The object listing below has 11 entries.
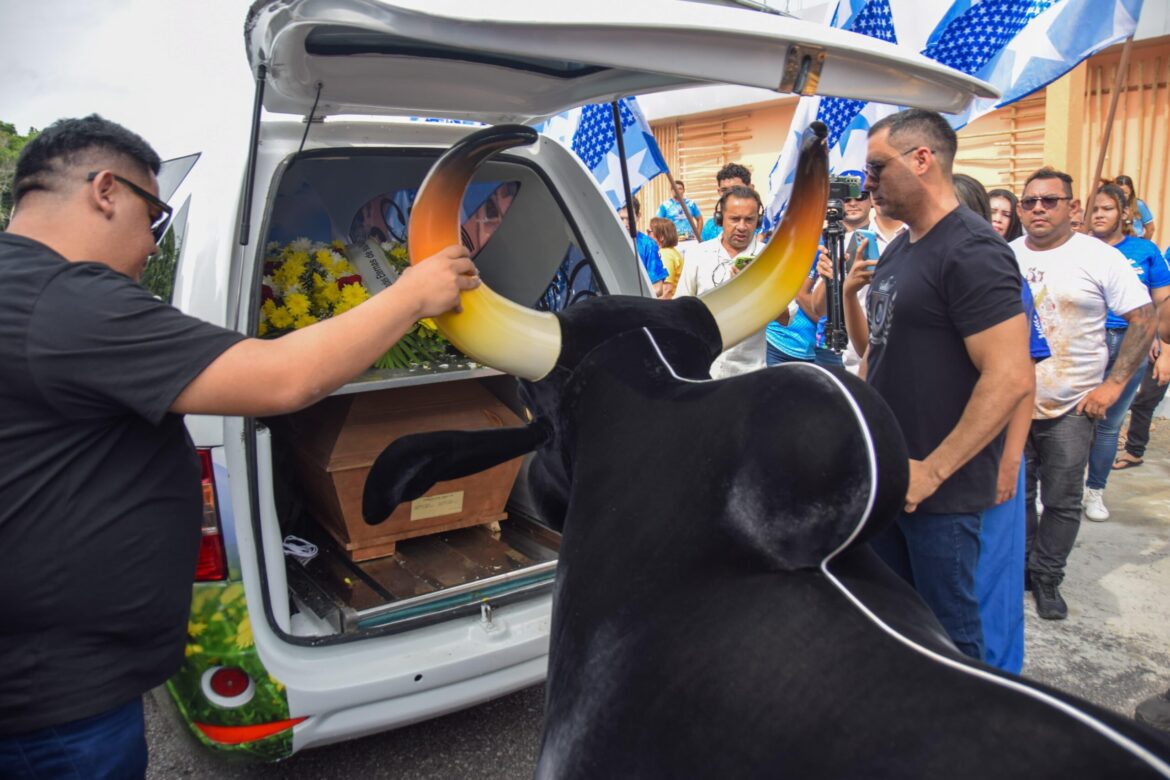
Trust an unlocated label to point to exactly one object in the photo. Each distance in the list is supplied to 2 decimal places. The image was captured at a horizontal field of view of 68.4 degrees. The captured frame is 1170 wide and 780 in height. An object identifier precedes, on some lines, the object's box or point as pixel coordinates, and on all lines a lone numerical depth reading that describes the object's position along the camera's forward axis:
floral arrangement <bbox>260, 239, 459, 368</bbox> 3.59
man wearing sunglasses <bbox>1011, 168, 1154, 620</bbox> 3.94
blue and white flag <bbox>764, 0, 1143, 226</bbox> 4.46
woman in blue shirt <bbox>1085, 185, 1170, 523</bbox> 4.95
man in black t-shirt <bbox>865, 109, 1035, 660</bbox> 2.20
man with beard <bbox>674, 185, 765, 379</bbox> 5.17
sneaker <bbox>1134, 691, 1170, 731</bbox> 2.86
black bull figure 0.81
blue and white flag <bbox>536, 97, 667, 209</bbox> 5.90
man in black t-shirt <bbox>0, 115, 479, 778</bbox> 1.47
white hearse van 1.40
